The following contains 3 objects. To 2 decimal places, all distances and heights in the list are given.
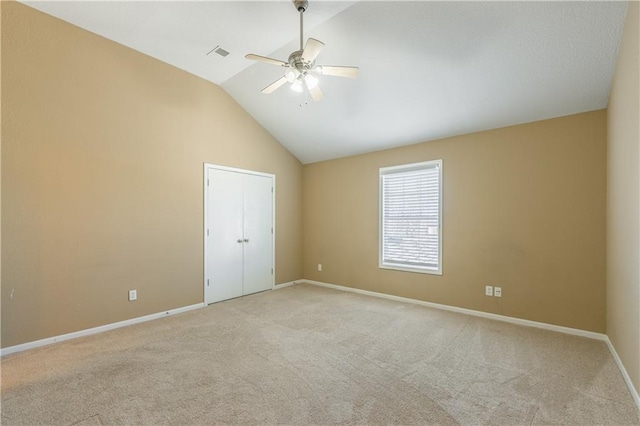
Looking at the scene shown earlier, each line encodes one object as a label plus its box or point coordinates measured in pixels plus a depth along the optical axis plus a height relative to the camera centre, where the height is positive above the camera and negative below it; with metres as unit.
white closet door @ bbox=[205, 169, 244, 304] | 4.52 -0.41
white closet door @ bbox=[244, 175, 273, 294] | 5.04 -0.41
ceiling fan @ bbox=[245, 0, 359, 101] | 2.44 +1.27
